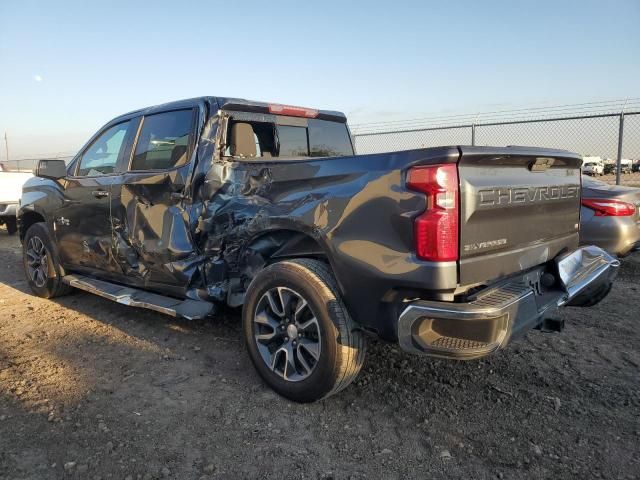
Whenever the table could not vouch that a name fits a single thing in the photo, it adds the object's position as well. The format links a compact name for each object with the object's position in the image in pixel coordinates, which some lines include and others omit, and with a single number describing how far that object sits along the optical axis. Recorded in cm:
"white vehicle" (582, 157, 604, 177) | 1888
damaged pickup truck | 248
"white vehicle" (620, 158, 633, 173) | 1689
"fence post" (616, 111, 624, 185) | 884
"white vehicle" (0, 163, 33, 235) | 1012
